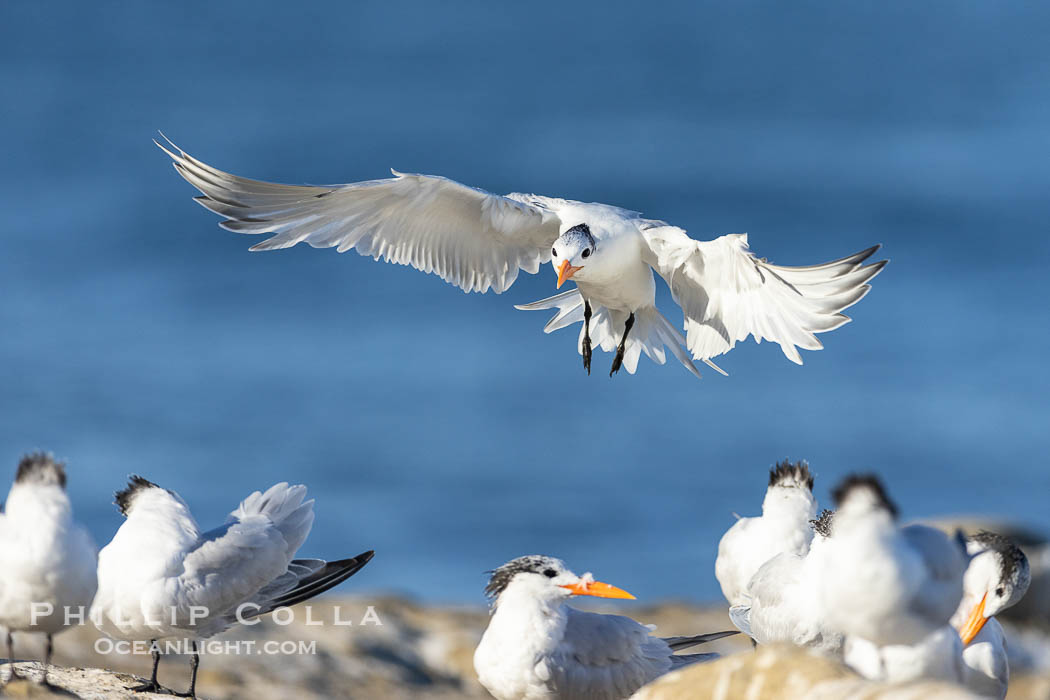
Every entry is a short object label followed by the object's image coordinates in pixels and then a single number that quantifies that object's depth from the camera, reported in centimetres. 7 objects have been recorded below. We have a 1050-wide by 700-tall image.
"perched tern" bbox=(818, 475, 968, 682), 771
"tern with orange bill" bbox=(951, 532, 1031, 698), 1052
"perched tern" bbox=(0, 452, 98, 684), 909
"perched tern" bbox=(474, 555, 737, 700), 1134
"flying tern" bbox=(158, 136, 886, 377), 1549
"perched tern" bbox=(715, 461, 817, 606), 1497
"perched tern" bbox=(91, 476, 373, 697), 1080
